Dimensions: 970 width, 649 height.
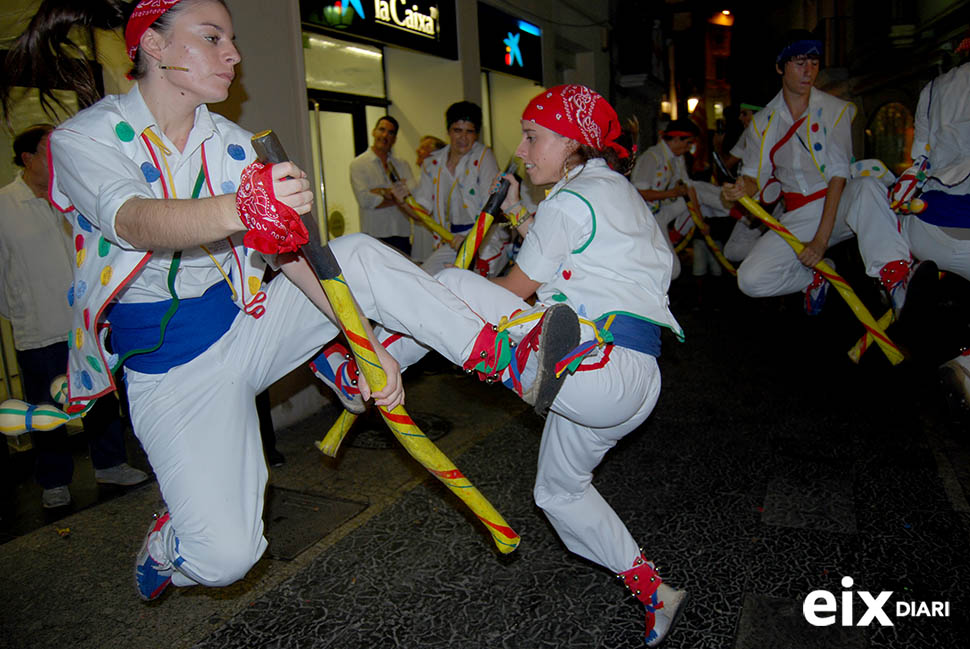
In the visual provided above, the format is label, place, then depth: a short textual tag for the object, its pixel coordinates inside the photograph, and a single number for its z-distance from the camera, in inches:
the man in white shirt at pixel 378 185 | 268.4
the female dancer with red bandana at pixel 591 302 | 95.0
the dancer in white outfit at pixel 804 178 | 195.5
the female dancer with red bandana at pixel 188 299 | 85.1
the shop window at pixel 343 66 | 275.1
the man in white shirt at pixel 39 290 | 161.0
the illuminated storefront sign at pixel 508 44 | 356.2
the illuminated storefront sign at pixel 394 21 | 245.8
